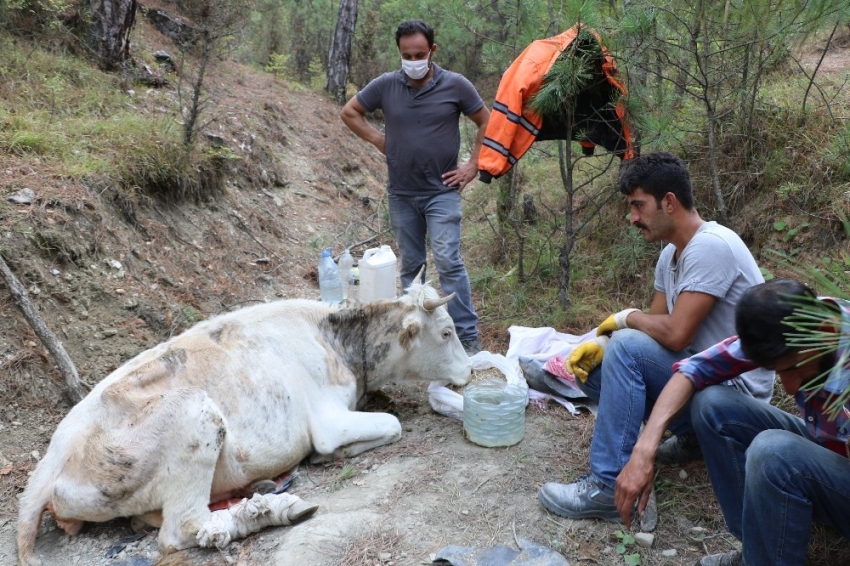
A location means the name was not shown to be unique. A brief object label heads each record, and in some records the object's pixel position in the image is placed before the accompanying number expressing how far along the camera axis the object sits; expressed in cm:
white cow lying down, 352
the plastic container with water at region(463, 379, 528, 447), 418
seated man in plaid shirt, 237
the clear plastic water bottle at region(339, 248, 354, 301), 703
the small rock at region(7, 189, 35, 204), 533
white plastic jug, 620
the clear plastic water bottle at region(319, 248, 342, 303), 663
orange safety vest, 530
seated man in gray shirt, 325
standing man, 551
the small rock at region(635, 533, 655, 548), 321
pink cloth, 473
